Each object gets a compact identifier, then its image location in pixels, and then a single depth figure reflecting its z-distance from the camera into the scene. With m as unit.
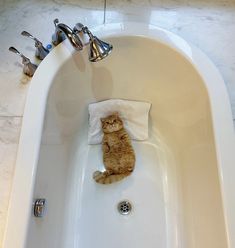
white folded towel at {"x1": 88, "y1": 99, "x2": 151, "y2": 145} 1.48
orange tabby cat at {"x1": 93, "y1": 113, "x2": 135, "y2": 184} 1.39
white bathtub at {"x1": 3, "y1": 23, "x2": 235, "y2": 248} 1.01
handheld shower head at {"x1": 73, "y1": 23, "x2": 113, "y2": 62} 1.12
